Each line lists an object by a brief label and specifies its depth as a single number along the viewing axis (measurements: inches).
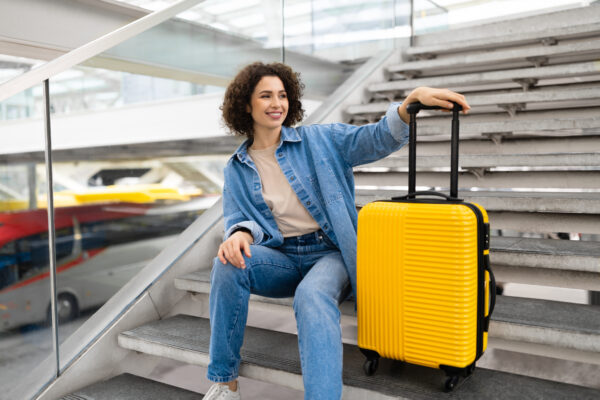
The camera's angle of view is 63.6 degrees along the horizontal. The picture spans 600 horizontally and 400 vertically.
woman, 54.0
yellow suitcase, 45.5
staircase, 53.9
